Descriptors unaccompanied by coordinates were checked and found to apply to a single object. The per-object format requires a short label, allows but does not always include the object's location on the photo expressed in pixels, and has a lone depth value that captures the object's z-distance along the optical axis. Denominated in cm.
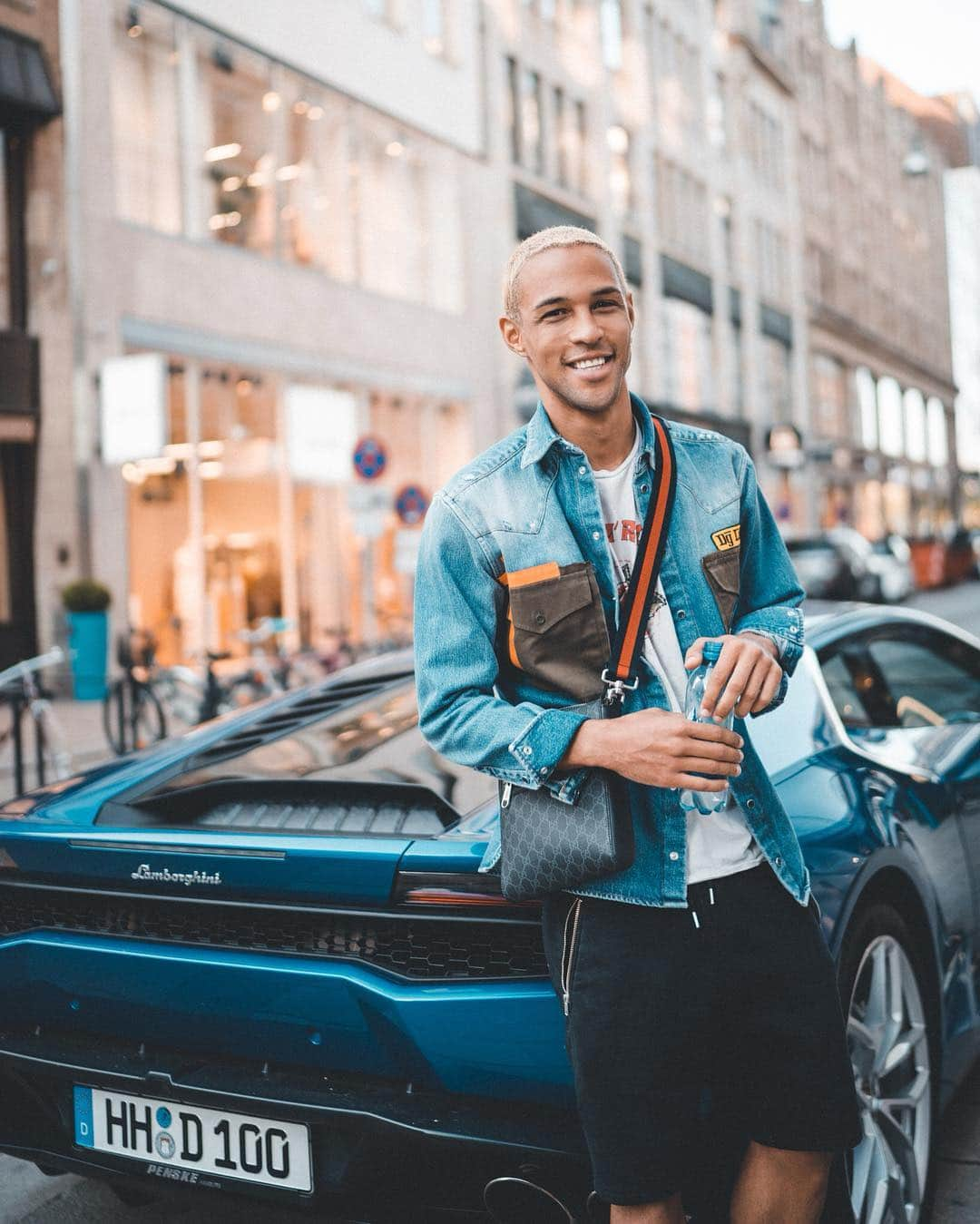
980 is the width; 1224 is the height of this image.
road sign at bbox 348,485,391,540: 1295
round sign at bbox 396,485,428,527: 1373
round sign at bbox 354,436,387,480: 1268
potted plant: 1429
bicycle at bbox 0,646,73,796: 770
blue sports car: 213
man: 178
